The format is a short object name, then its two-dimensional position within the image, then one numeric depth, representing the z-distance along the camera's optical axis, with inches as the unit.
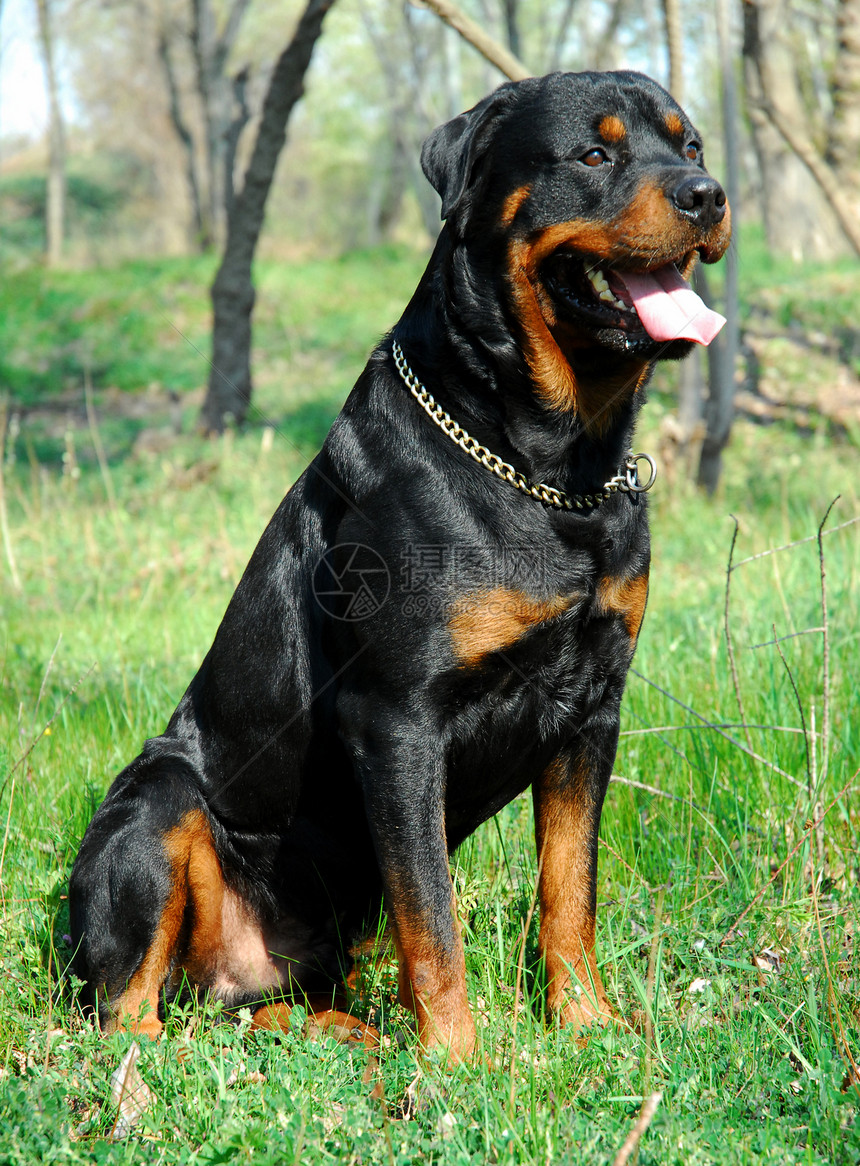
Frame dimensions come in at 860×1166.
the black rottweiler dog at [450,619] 87.9
